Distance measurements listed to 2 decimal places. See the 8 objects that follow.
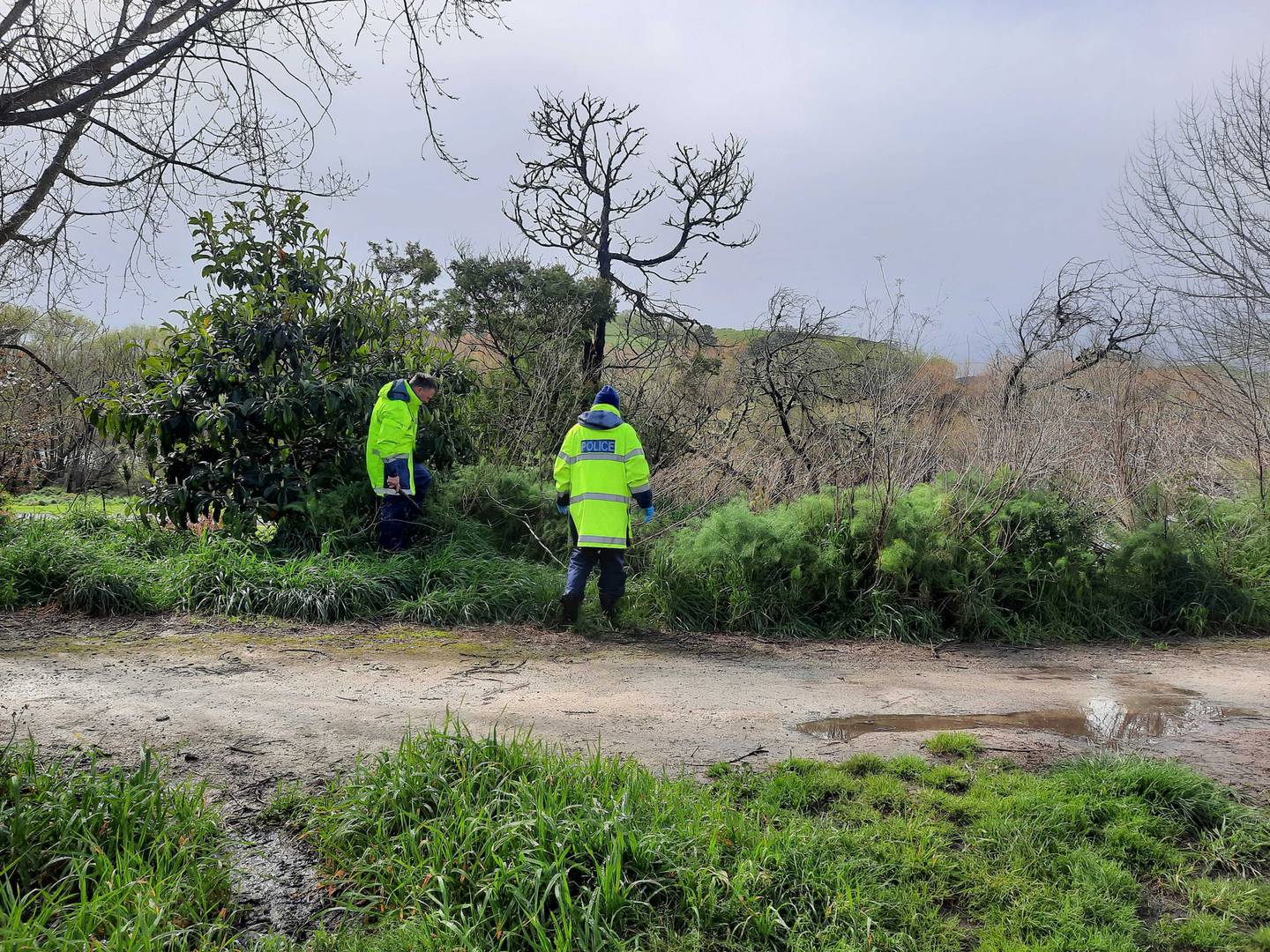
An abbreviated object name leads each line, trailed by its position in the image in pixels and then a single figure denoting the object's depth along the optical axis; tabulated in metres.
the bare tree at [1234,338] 12.57
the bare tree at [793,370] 13.97
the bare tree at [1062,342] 15.73
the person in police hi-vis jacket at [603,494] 8.04
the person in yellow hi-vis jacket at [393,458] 9.26
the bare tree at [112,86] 3.75
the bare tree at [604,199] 16.42
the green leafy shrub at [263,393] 9.50
